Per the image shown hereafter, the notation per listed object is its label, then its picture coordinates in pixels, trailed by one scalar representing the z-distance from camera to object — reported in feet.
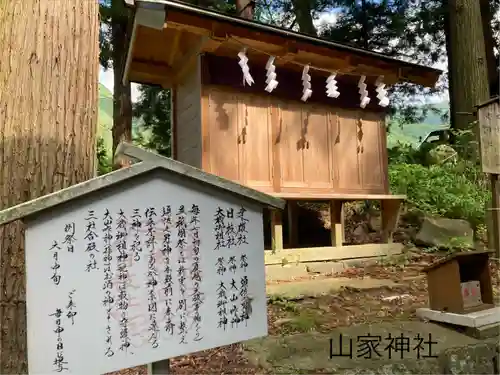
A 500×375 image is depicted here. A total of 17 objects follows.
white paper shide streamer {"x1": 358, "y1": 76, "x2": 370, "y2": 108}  26.58
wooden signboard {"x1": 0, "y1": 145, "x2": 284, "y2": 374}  6.63
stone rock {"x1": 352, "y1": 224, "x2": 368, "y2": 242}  32.42
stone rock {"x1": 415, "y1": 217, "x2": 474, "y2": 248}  27.32
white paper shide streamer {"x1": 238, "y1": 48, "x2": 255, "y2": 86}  22.09
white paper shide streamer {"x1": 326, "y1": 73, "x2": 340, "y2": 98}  24.93
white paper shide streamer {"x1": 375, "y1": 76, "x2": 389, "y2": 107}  27.25
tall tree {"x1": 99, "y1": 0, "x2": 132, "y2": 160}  36.88
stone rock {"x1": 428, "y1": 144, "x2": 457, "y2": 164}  38.05
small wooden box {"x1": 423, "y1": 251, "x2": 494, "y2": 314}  15.05
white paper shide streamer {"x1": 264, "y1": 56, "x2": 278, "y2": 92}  23.11
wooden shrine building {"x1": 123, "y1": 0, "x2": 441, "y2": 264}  23.06
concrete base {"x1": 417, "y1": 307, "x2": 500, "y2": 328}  14.24
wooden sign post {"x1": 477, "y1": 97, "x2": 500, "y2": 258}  18.20
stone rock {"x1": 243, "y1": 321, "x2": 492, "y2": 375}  12.03
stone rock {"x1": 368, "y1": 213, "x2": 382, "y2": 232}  33.17
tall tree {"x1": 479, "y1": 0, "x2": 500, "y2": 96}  47.41
